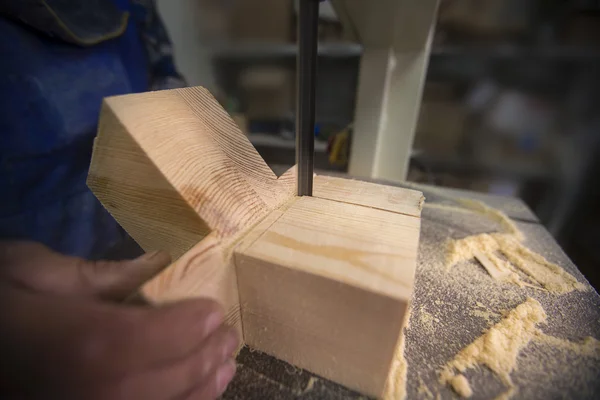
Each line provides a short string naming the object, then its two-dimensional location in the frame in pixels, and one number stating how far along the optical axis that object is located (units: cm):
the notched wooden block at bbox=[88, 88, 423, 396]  27
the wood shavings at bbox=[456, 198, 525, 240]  49
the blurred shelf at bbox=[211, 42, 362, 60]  99
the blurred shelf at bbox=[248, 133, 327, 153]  109
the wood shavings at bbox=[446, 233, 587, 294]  39
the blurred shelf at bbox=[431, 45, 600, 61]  82
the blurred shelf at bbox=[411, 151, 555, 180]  97
